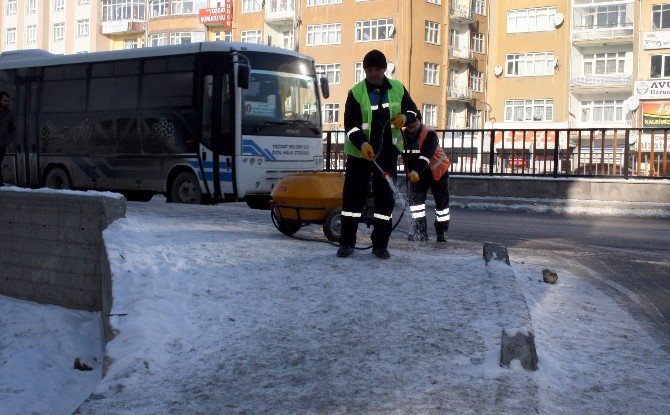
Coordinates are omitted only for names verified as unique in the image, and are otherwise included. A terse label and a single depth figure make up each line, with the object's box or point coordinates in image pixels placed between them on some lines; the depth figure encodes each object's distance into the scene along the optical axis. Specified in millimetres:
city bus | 16688
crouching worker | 10523
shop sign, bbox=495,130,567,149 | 18984
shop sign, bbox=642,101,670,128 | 52250
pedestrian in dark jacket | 16922
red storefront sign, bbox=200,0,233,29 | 74250
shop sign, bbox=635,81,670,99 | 52656
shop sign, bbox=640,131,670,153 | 17769
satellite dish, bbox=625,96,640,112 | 52406
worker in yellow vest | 8133
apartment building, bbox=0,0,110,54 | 83812
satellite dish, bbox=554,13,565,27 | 62688
